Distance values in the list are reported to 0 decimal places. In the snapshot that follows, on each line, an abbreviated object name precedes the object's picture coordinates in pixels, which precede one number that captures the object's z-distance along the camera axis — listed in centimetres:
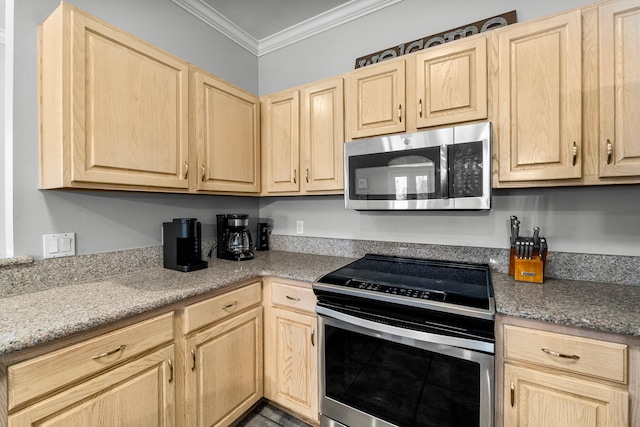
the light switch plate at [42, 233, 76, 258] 134
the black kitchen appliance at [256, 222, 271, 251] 244
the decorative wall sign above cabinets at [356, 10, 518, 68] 162
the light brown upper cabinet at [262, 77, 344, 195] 184
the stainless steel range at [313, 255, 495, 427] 109
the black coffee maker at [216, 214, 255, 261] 200
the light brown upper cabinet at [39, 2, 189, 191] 118
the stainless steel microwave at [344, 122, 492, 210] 134
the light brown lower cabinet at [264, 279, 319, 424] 156
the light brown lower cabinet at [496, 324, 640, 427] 94
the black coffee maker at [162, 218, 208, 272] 167
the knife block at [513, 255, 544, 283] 137
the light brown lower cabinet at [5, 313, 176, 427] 85
